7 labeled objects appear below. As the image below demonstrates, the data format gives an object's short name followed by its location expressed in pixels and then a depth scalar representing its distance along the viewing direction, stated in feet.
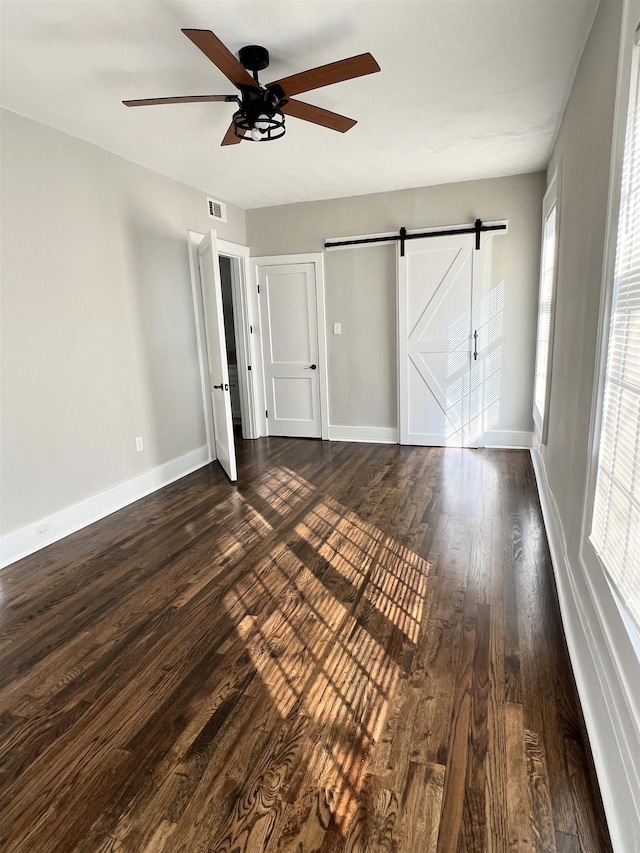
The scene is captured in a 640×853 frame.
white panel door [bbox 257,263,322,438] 18.61
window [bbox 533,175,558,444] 12.23
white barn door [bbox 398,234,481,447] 16.38
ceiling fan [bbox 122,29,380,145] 6.70
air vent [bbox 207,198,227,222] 16.47
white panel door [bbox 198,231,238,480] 13.67
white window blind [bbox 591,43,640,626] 4.49
